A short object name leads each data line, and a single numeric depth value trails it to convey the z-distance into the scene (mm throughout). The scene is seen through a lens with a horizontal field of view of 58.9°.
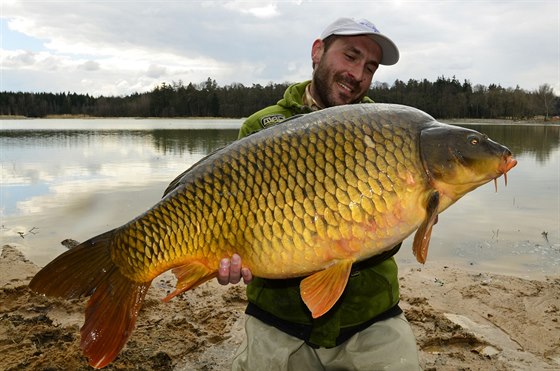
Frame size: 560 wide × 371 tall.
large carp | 1569
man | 2148
